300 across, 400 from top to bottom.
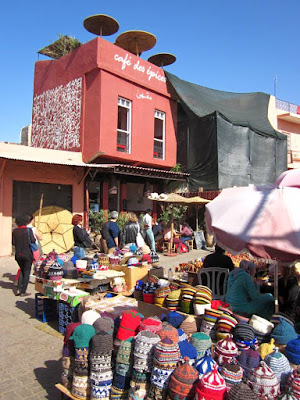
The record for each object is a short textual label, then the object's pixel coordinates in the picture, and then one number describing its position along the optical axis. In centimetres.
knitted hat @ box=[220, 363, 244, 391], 244
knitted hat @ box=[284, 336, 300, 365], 270
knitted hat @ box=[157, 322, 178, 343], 287
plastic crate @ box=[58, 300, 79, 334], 477
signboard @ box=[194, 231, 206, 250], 1418
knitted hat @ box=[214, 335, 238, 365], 268
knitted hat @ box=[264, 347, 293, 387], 245
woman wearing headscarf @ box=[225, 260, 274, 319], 414
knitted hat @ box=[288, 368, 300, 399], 225
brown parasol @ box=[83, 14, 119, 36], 1514
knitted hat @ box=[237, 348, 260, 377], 261
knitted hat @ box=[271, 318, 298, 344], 305
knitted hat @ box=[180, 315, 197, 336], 340
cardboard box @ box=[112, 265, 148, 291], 623
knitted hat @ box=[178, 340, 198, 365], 277
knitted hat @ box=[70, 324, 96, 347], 293
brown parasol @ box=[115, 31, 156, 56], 1699
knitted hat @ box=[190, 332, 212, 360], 294
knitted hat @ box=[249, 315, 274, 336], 314
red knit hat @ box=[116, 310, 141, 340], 307
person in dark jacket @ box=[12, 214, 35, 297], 668
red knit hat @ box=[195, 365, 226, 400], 230
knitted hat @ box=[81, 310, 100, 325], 345
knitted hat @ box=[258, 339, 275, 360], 274
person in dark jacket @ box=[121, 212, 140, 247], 823
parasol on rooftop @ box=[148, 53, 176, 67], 1952
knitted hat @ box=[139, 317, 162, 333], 305
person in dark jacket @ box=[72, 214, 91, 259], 760
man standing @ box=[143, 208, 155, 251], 1172
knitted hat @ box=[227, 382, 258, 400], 221
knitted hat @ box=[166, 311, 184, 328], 344
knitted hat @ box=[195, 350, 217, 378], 252
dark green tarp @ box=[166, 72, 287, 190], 1595
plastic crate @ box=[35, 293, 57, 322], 549
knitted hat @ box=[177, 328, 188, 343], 304
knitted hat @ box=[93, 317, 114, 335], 309
